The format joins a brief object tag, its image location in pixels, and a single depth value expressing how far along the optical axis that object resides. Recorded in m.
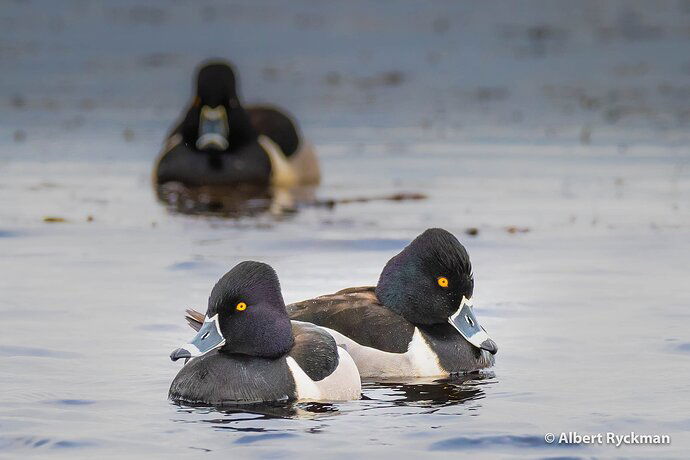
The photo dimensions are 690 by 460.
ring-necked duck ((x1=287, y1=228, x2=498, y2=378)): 10.41
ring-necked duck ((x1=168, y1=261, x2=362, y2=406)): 9.38
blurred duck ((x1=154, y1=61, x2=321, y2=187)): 19.91
